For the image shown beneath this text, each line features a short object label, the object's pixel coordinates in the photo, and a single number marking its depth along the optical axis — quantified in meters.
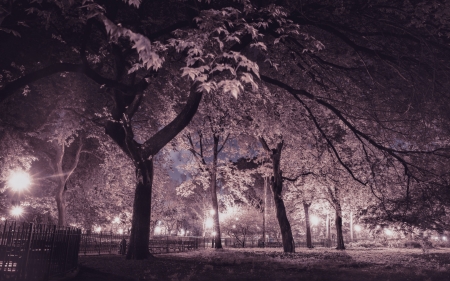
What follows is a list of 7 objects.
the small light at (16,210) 35.46
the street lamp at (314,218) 47.81
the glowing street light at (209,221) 50.90
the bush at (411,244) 42.00
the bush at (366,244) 42.62
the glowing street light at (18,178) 24.22
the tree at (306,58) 8.39
